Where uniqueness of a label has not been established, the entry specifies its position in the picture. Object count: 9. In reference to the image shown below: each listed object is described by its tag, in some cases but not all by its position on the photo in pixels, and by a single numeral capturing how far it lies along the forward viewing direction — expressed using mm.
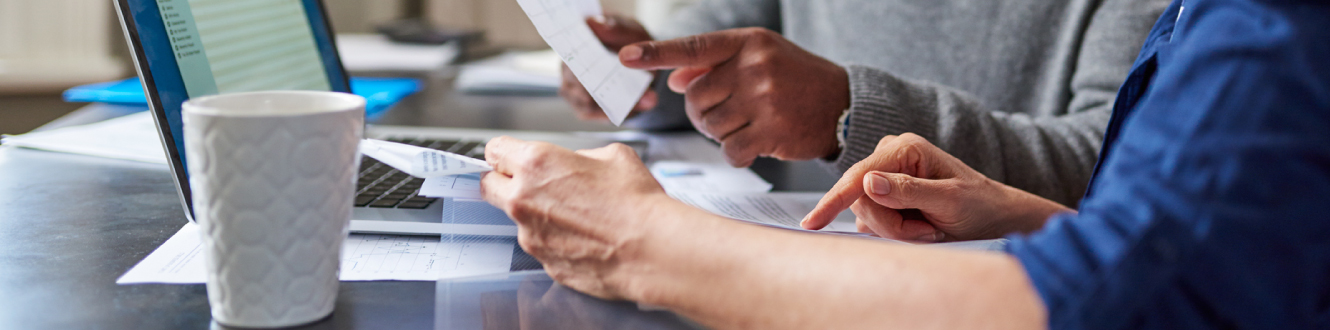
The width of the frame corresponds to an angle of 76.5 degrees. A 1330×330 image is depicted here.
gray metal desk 420
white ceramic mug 352
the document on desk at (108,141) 843
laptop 555
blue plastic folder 1145
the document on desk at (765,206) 637
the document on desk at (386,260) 483
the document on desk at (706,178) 783
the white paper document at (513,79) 1456
